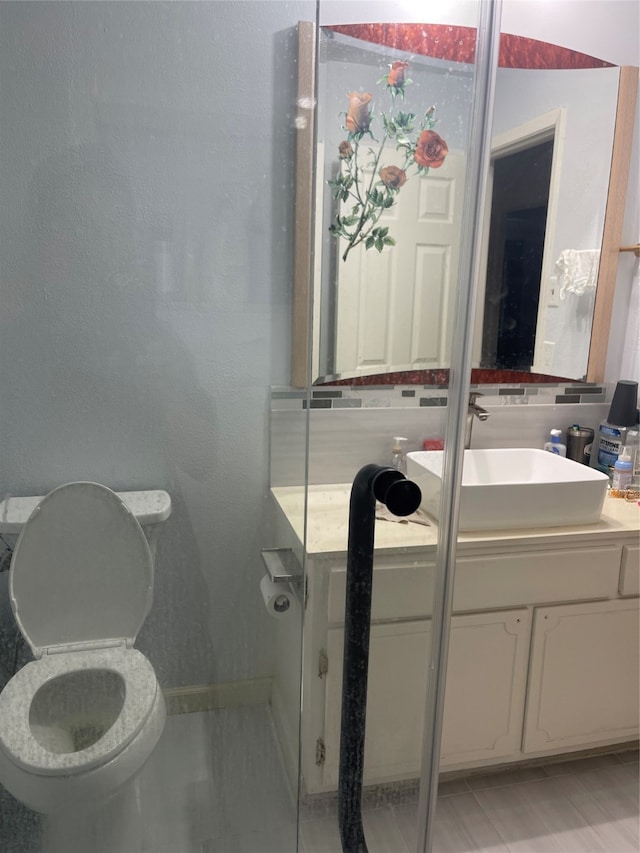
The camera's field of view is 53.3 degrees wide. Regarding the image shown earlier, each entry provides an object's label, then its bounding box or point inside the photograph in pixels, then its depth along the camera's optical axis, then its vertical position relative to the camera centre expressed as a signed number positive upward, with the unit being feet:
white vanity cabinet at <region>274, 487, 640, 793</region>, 5.24 -3.04
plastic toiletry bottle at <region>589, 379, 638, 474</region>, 6.40 -1.36
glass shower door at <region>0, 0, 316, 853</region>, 2.87 -0.29
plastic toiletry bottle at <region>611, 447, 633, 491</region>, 6.21 -1.78
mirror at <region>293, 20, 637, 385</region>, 6.03 +0.60
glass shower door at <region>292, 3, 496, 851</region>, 2.67 -0.28
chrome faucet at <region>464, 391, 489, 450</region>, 5.36 -1.11
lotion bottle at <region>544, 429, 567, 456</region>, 6.49 -1.62
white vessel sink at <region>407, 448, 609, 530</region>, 5.08 -1.75
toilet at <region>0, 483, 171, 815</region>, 3.10 -1.88
